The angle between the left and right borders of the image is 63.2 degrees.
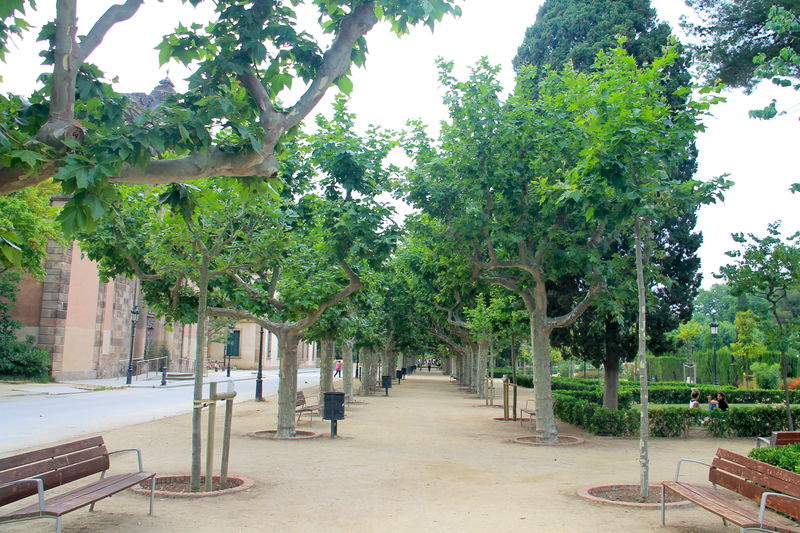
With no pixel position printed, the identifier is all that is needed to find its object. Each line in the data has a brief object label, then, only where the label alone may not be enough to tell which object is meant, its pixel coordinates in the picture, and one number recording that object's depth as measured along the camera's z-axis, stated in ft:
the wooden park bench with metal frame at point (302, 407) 59.62
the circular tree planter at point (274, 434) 48.73
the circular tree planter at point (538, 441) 48.47
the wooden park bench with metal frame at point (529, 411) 59.57
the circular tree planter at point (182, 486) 27.20
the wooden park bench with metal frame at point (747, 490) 18.60
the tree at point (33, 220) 85.05
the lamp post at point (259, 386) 91.56
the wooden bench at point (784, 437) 35.04
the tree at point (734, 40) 39.14
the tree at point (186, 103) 13.74
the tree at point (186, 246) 30.22
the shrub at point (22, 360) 113.50
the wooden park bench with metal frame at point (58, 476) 18.57
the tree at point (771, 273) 46.32
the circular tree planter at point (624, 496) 26.61
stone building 123.24
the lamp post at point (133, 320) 127.13
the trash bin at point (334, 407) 49.52
